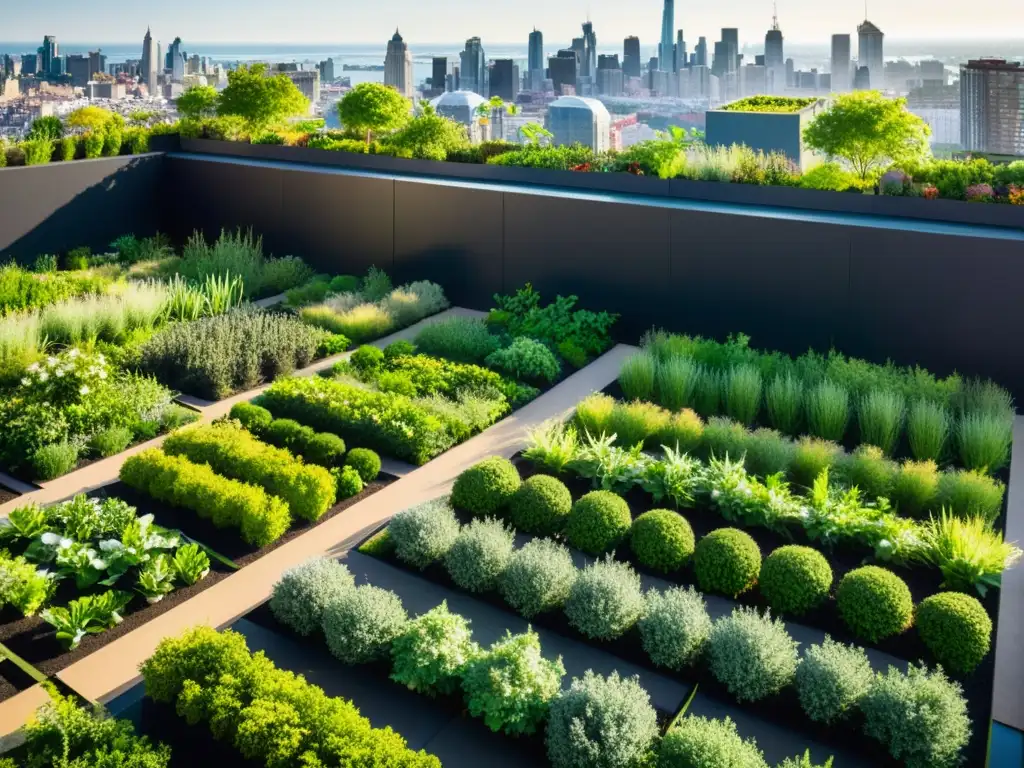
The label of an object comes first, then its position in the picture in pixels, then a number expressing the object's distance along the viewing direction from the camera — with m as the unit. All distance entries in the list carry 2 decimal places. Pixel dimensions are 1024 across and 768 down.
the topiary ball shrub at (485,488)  6.51
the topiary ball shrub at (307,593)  5.22
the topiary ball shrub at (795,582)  5.39
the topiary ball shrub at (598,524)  6.01
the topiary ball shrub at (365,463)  7.05
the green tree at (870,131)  9.76
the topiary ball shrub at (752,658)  4.67
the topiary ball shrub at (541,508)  6.29
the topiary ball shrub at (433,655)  4.73
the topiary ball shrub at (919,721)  4.24
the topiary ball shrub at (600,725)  4.11
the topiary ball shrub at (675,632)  4.90
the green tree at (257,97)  13.88
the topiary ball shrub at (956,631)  4.94
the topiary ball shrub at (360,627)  4.95
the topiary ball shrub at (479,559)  5.62
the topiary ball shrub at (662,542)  5.80
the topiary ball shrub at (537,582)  5.37
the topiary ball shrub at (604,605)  5.12
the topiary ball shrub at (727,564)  5.57
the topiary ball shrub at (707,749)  3.91
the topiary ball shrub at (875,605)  5.16
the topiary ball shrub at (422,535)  5.88
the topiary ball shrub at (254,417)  7.64
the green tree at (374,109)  12.97
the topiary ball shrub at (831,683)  4.50
